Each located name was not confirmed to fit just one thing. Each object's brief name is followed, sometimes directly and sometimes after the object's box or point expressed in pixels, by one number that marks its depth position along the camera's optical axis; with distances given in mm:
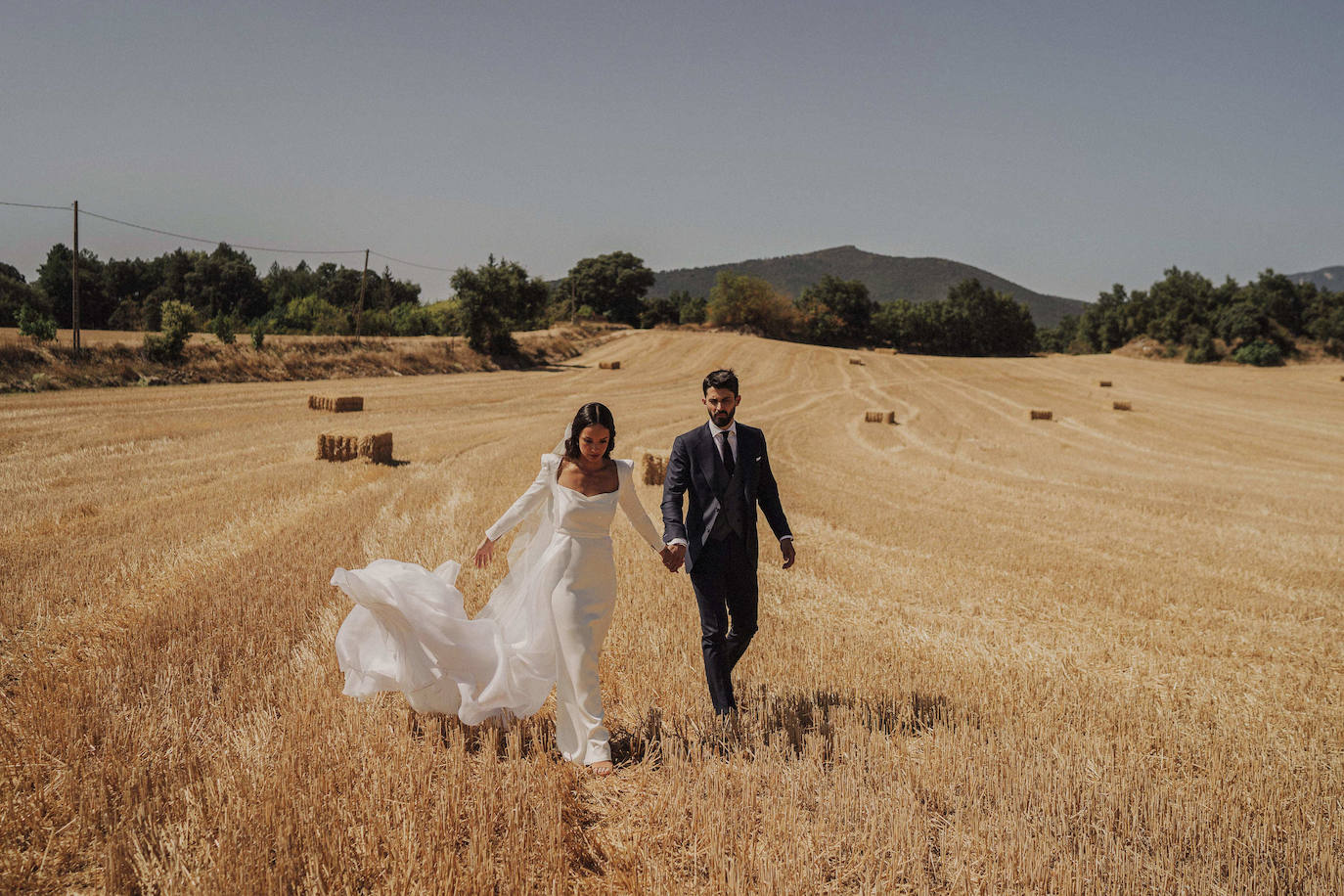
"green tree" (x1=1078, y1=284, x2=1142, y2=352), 85750
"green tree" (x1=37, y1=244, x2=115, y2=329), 64250
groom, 4602
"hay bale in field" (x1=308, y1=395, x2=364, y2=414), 23672
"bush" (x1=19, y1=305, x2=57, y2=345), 25828
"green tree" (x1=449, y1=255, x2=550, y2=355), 43438
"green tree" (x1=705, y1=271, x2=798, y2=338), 72875
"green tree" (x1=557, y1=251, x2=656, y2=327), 81750
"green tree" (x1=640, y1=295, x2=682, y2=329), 79812
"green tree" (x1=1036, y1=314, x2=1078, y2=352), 127275
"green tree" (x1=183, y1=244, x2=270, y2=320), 76750
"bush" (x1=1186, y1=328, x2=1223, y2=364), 56094
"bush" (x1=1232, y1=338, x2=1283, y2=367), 52188
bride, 4281
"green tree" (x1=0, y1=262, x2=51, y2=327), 52562
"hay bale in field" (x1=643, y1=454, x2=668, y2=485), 14945
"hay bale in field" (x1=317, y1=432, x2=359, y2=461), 15367
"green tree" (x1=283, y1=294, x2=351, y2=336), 49250
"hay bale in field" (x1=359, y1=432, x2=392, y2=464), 15422
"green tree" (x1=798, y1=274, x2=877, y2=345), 75250
